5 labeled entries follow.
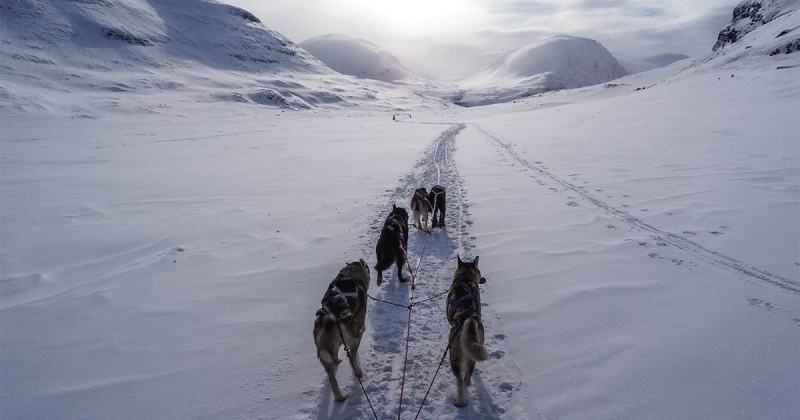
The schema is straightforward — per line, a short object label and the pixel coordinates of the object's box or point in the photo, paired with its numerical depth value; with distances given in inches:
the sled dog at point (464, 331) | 111.8
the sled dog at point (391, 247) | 194.9
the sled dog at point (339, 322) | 115.3
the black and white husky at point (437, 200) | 270.7
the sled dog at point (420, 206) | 263.6
